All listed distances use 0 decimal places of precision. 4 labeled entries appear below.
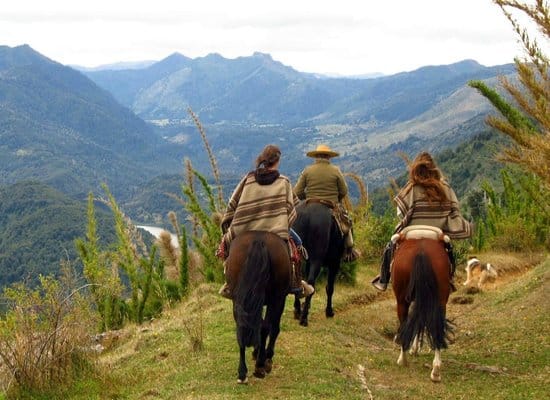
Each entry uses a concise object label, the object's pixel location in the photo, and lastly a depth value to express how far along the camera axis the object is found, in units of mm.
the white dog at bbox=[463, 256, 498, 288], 14884
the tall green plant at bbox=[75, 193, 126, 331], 12680
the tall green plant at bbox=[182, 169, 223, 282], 13281
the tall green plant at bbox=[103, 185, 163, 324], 13406
